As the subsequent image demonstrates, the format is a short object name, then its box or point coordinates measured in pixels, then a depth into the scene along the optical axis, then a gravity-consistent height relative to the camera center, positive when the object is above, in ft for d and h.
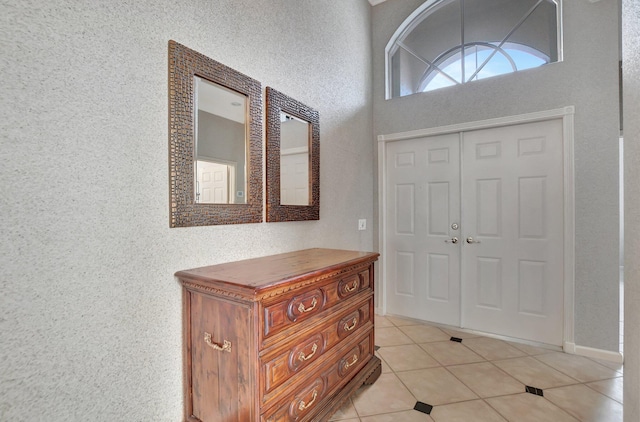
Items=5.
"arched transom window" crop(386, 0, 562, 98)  8.77 +5.79
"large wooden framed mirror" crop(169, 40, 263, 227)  4.45 +1.21
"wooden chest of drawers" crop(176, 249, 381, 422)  3.84 -2.00
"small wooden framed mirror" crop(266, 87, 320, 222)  6.27 +1.24
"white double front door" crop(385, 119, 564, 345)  8.45 -0.70
